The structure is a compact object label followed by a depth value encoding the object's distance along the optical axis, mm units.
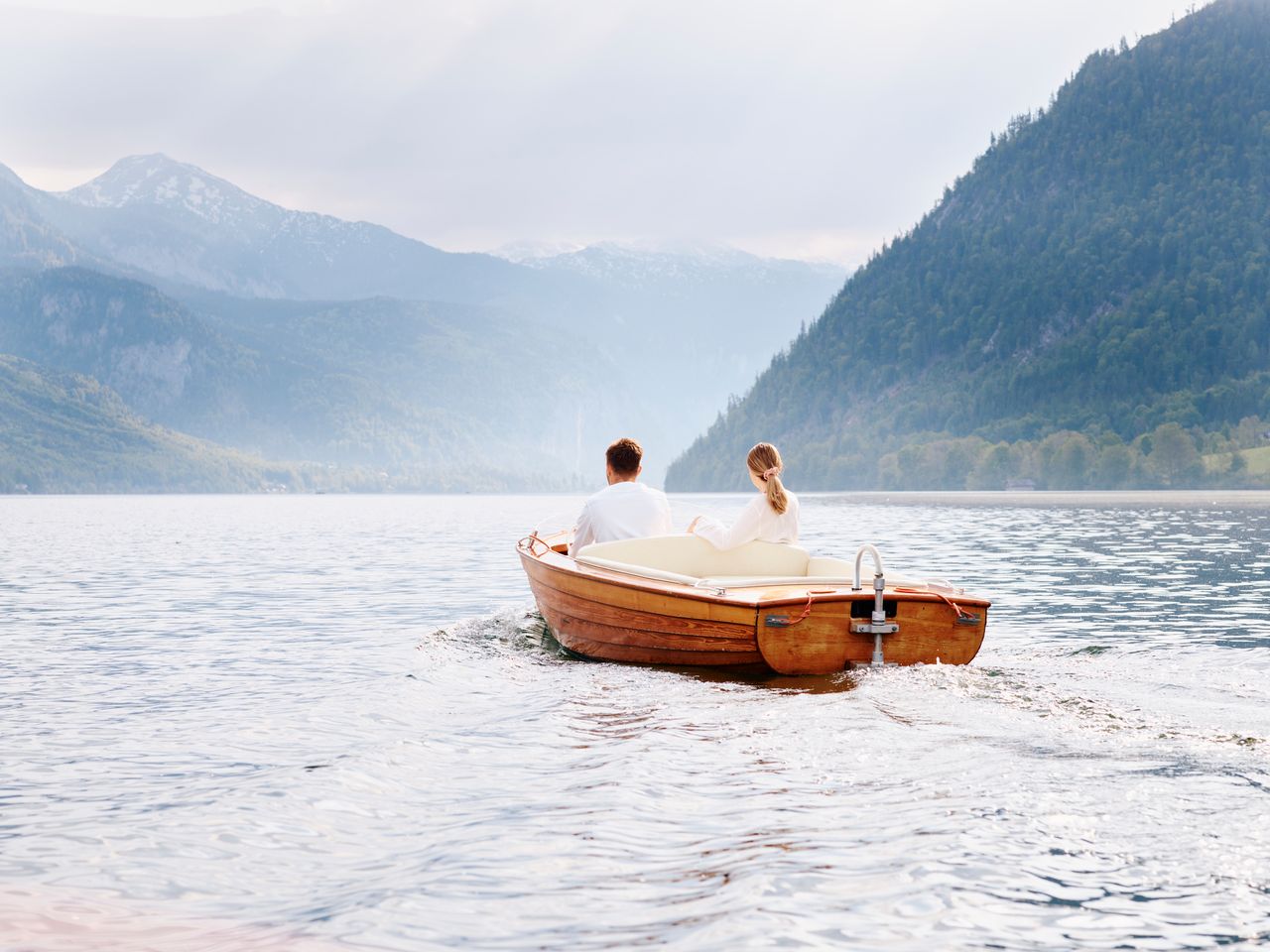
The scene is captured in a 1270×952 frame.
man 16047
